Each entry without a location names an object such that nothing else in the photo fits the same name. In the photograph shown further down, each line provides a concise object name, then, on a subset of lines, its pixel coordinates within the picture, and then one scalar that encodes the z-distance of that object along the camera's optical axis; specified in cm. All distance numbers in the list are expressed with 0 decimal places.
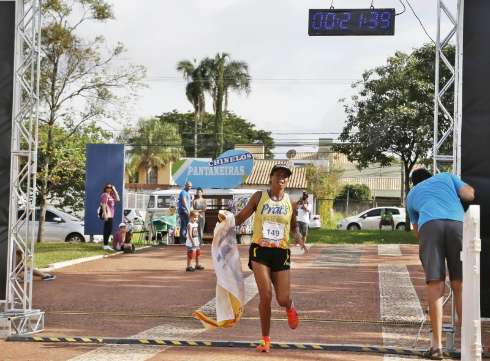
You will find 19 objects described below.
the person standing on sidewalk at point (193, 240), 1598
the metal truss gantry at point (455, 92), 847
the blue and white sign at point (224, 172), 2897
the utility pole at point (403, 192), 5703
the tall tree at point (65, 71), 2742
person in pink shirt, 2166
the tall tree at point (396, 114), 3638
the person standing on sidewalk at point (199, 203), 2386
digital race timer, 1288
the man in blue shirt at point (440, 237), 758
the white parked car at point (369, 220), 4406
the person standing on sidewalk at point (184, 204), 2322
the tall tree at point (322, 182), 6066
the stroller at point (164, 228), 2664
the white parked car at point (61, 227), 2903
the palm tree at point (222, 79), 5447
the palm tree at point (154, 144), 6769
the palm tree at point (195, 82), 5569
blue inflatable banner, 2527
